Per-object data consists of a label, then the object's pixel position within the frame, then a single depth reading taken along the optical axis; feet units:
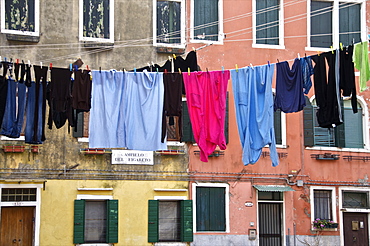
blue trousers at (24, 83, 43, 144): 56.24
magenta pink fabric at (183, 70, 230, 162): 57.41
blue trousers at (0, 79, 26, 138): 55.83
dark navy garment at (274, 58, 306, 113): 56.03
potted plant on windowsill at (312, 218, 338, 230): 74.74
